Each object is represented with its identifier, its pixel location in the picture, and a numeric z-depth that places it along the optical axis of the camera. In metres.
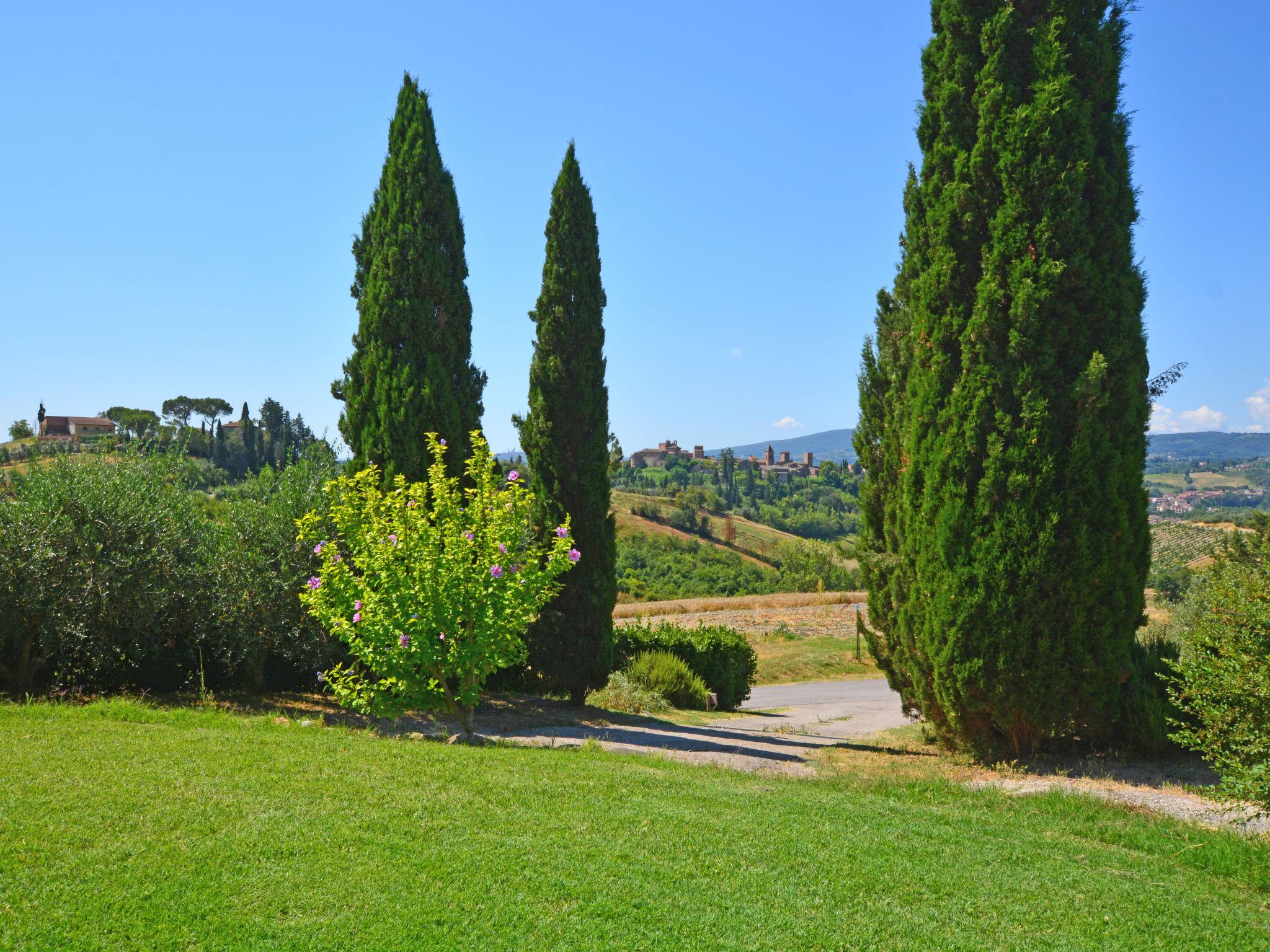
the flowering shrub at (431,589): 8.96
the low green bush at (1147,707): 8.82
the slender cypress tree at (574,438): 13.95
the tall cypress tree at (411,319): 13.62
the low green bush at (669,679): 16.03
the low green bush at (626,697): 14.62
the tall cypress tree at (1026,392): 8.56
